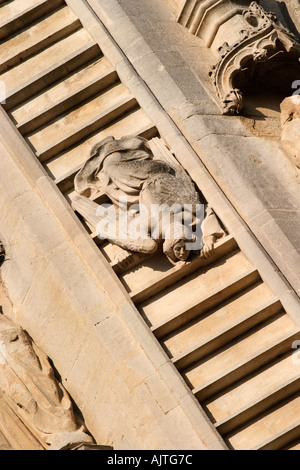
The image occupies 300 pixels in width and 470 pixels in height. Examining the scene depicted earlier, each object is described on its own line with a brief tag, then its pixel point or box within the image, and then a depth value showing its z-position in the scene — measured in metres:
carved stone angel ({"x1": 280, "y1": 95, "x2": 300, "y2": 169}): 21.42
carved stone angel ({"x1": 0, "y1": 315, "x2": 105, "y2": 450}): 19.27
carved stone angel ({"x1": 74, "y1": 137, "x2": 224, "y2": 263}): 19.59
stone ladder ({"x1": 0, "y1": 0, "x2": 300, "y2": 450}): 18.42
